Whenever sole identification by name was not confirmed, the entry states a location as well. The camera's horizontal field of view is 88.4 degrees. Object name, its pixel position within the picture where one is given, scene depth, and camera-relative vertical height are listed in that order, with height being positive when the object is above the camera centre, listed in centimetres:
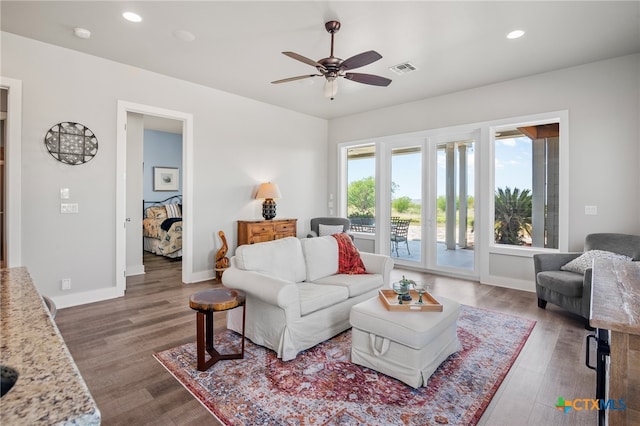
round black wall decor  369 +80
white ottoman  221 -91
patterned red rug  194 -117
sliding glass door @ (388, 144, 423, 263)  595 +17
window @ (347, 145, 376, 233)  661 +53
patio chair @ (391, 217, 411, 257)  612 -34
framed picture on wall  838 +88
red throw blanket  370 -53
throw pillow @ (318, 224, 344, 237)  608 -30
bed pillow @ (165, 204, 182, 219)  743 +3
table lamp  552 +28
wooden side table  235 -68
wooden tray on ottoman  247 -69
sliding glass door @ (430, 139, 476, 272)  532 +12
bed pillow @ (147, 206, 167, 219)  730 +1
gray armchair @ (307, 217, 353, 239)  618 -18
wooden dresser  527 -29
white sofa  260 -70
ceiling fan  281 +133
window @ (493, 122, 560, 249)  452 +41
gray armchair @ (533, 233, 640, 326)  324 -66
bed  655 -36
